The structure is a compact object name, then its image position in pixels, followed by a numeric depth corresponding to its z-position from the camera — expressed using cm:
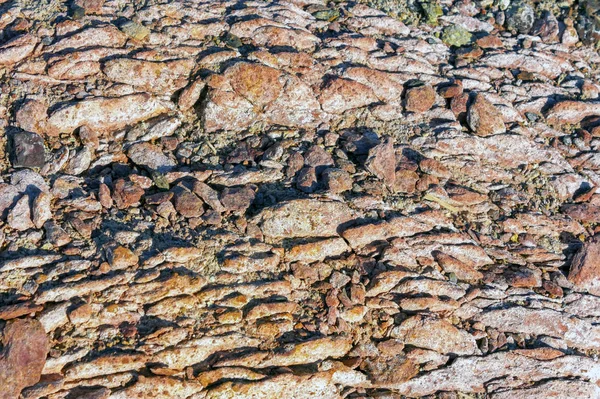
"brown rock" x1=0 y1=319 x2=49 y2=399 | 507
